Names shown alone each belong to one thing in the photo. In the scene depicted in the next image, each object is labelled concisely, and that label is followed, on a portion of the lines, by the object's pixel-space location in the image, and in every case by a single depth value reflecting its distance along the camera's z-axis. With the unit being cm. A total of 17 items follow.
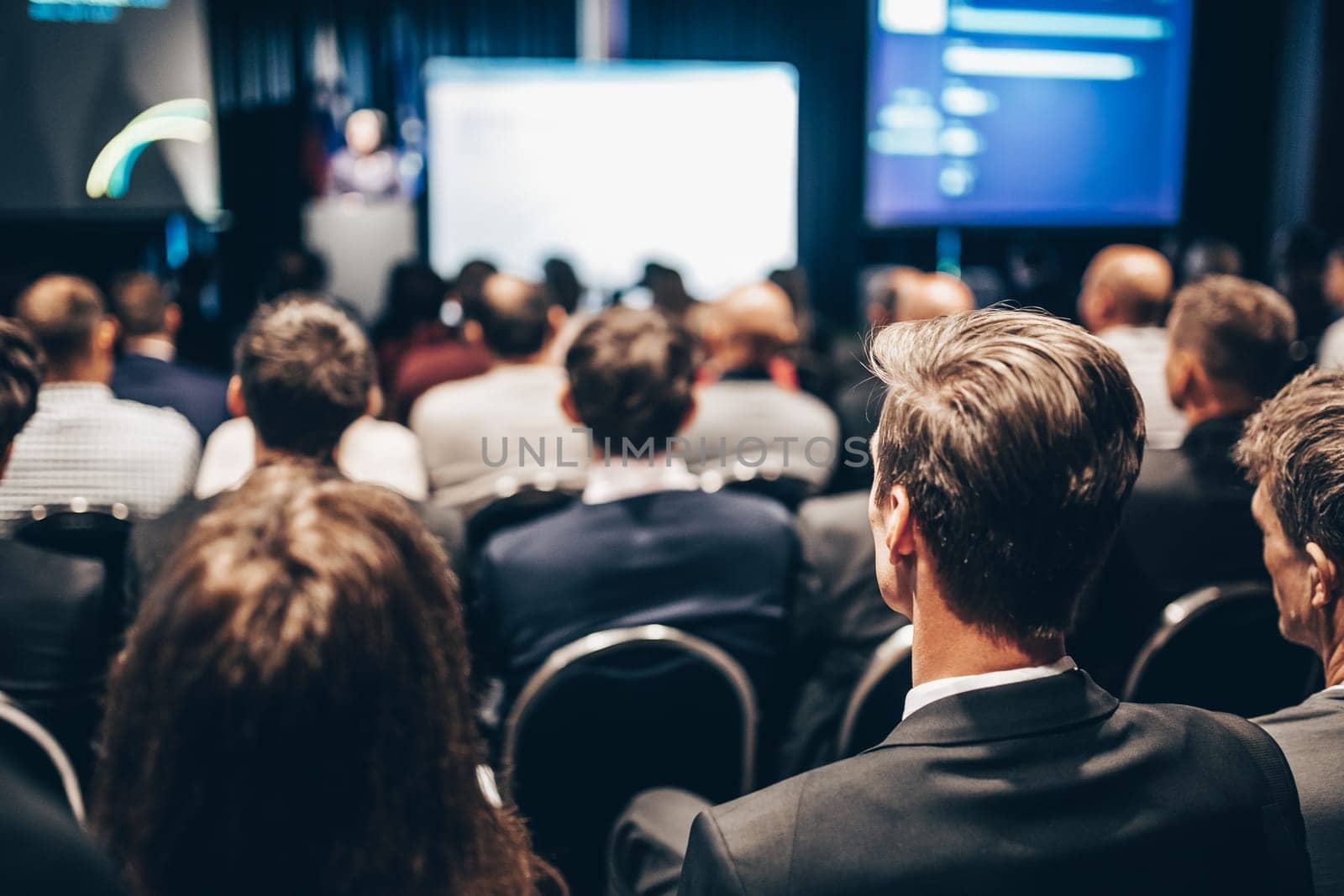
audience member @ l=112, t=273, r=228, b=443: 372
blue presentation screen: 758
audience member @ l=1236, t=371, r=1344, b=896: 120
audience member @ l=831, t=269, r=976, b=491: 379
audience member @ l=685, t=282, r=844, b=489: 340
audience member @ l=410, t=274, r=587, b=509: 328
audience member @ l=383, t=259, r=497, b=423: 438
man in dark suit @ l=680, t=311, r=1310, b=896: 88
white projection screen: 762
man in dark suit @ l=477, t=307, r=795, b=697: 186
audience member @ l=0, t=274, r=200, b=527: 270
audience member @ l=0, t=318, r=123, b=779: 177
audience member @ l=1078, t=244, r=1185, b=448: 359
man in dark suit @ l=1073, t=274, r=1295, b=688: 214
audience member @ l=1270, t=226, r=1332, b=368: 572
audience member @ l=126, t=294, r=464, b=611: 214
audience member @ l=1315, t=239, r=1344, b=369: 496
